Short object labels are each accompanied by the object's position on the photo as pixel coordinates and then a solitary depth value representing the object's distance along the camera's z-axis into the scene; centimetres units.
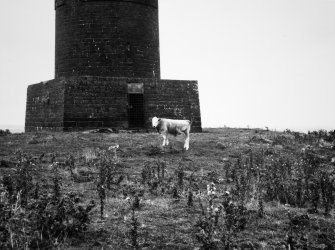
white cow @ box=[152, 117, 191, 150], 1605
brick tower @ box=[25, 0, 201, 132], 2106
